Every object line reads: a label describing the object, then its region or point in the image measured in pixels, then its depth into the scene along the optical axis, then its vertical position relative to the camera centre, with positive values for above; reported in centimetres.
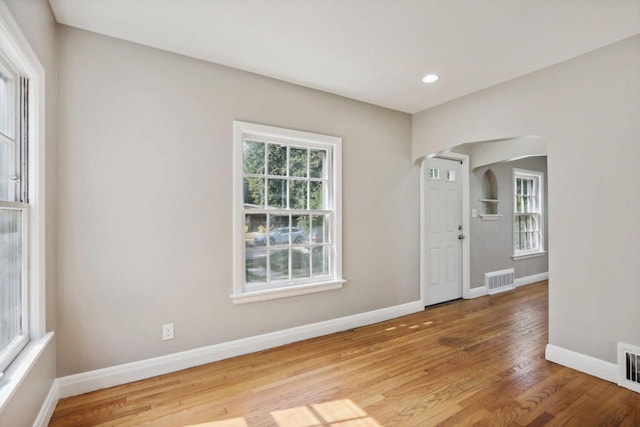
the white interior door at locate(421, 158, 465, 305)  435 -28
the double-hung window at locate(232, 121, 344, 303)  288 +0
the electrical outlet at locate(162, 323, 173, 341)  250 -96
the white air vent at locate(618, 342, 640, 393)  223 -113
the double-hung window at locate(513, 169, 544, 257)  569 -2
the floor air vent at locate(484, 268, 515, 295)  496 -114
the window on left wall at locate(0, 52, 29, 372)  155 +0
